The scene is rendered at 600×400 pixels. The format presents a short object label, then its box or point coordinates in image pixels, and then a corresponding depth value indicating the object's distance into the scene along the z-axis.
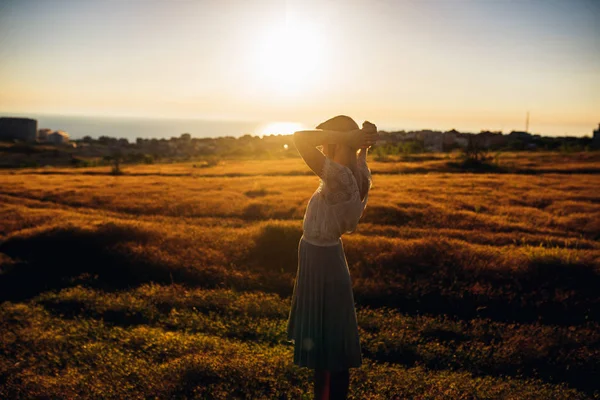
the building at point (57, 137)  113.65
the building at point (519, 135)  104.96
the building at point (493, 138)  87.18
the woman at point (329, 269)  4.24
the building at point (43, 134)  119.06
